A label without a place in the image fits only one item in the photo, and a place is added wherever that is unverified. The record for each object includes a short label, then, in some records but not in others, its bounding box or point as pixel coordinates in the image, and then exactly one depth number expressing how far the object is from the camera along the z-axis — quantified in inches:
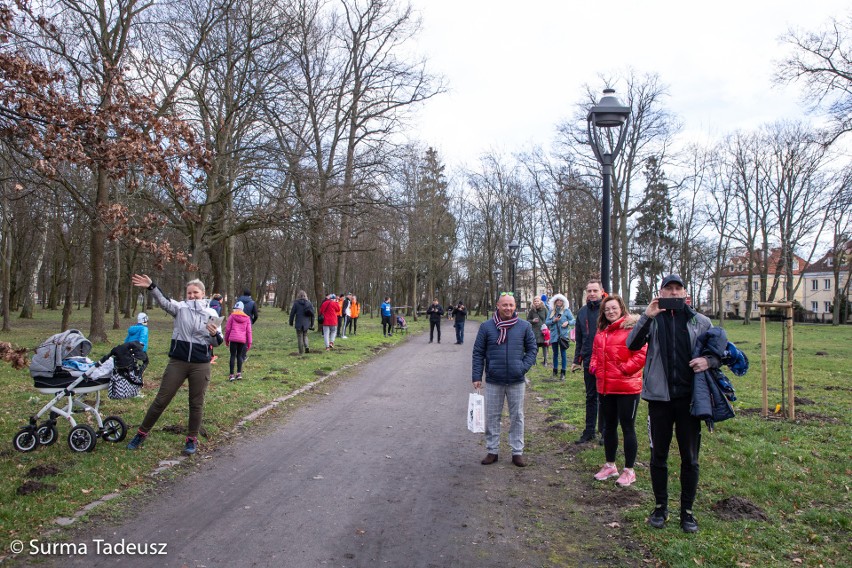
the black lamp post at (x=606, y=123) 306.5
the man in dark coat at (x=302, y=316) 650.8
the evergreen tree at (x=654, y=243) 1925.4
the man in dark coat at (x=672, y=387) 183.8
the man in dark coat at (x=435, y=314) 973.8
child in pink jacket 475.5
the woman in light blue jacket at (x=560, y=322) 515.9
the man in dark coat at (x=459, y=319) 946.1
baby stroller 248.4
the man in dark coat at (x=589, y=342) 297.2
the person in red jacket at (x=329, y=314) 764.0
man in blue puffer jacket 263.6
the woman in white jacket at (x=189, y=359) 258.5
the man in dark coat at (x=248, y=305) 539.5
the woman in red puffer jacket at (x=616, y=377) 230.1
